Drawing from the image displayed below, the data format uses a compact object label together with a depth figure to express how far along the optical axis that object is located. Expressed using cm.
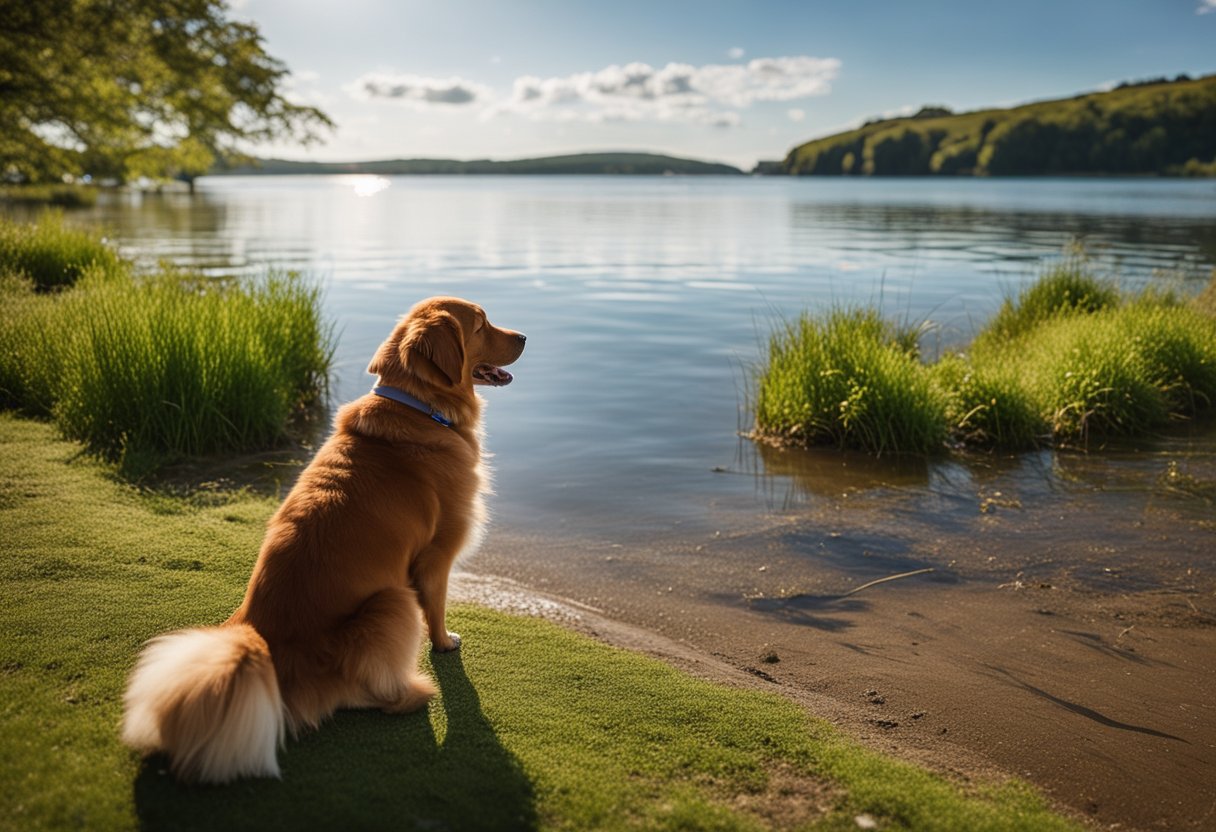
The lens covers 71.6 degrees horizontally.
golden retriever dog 321
